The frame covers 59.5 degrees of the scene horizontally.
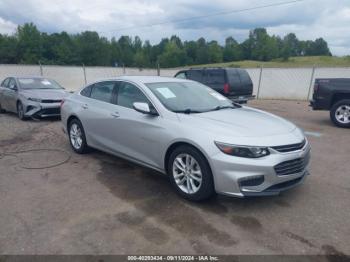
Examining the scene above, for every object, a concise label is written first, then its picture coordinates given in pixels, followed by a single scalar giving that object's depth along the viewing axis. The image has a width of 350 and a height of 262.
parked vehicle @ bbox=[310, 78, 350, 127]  8.86
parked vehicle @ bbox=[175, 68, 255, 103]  11.59
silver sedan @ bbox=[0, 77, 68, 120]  9.47
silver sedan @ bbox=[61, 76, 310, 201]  3.51
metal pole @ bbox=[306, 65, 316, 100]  17.13
